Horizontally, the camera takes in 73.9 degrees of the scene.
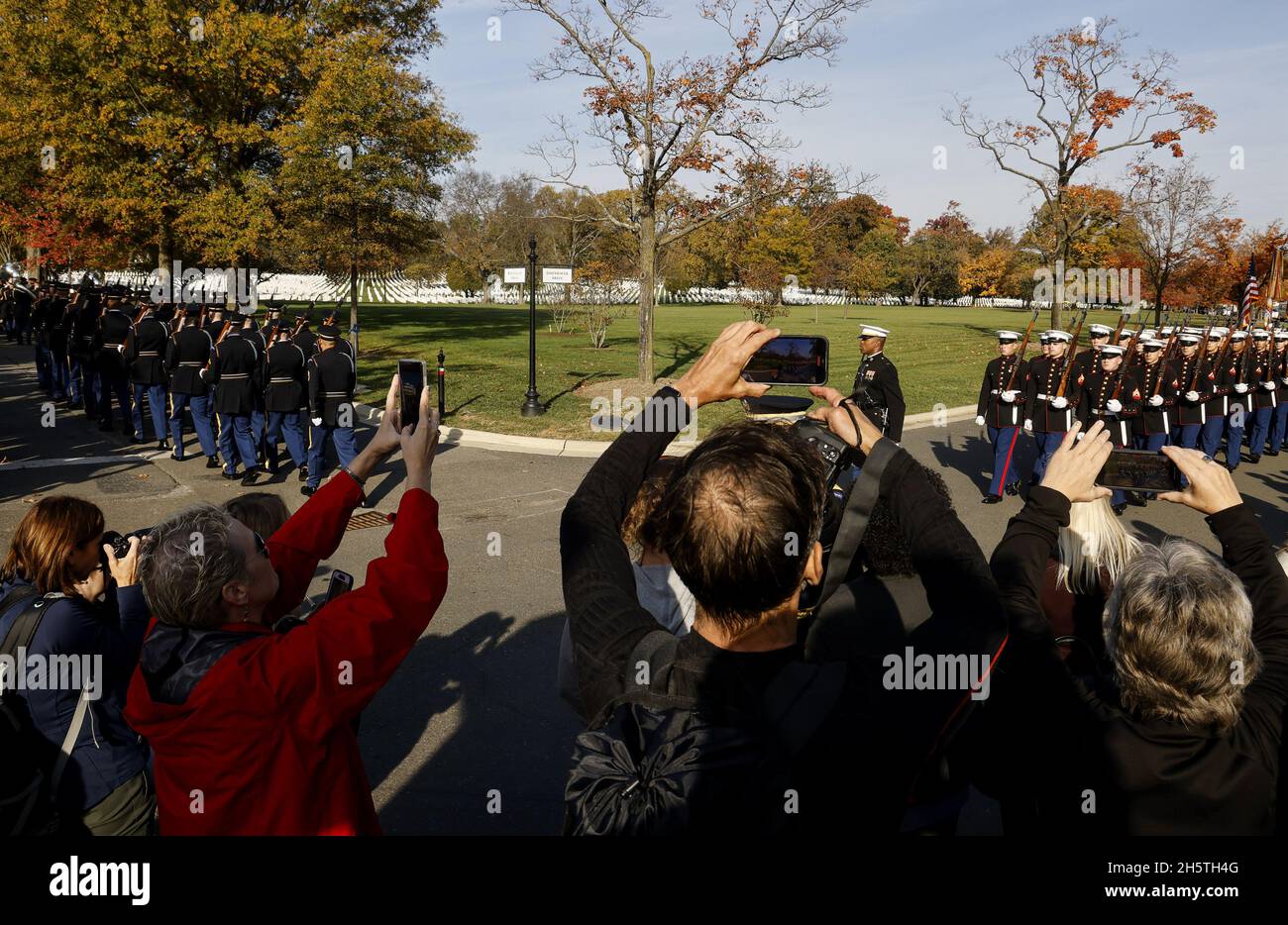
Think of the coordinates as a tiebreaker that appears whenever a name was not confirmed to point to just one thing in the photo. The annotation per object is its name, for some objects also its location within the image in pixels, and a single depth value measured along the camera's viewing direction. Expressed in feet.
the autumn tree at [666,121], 53.01
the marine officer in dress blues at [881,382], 31.19
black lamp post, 48.79
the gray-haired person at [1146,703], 6.28
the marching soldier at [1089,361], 34.53
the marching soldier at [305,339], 36.27
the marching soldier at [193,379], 37.01
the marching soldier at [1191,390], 38.96
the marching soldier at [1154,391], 36.65
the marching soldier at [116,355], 42.88
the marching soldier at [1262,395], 43.09
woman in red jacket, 6.45
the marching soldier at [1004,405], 33.99
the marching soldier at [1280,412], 44.14
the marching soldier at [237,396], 34.45
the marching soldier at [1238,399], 41.47
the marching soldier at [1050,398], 33.24
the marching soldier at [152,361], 39.88
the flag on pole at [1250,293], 72.45
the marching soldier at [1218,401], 40.01
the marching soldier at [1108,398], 33.99
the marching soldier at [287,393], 34.76
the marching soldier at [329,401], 33.78
